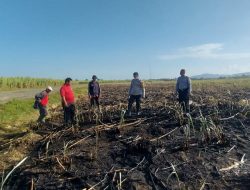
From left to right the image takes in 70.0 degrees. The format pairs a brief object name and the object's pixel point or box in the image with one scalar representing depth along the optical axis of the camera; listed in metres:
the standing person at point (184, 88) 6.23
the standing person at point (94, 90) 6.79
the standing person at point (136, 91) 6.29
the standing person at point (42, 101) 5.99
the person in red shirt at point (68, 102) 5.62
